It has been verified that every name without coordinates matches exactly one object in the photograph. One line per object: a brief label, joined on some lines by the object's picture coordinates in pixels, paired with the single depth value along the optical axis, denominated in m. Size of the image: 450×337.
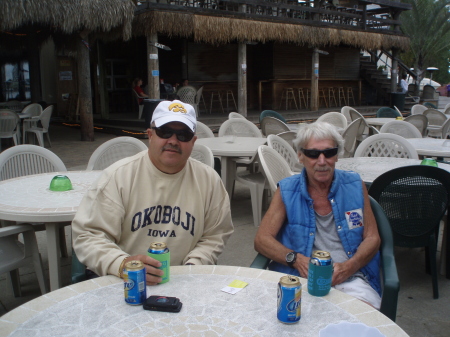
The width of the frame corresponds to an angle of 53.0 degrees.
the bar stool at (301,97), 17.62
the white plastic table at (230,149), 4.74
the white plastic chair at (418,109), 9.07
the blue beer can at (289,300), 1.36
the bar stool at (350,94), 19.36
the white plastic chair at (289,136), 5.57
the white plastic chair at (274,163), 3.68
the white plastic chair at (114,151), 3.85
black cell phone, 1.46
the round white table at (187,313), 1.36
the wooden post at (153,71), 11.30
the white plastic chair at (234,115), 7.04
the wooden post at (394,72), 18.72
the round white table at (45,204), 2.52
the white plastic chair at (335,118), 7.32
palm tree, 24.72
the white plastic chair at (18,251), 2.55
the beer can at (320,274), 1.55
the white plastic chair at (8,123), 8.37
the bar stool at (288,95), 17.08
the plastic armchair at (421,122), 7.15
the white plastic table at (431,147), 4.27
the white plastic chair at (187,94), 13.22
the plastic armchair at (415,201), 3.02
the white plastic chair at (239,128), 6.34
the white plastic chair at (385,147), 4.35
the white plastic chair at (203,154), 3.84
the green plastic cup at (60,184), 2.92
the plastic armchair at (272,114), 7.68
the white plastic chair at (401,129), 5.69
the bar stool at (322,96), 18.58
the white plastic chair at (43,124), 9.03
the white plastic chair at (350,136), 6.00
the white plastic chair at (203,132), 5.99
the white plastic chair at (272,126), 6.41
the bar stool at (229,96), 15.94
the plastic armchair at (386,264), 1.95
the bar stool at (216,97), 15.70
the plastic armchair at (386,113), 9.33
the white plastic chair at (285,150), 4.51
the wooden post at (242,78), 13.40
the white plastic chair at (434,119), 8.16
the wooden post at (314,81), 15.89
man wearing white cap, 1.94
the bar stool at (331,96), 18.88
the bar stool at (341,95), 19.03
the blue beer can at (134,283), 1.45
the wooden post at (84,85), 10.37
